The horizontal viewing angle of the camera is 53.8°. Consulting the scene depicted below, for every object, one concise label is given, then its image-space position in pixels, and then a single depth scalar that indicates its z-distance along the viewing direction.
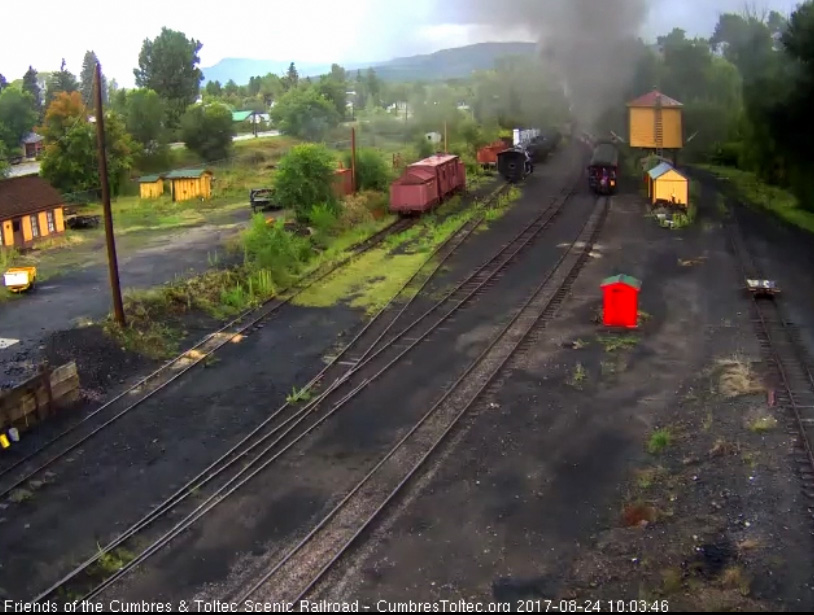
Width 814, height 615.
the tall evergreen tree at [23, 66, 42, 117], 97.38
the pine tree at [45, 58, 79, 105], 93.12
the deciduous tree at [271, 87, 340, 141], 71.88
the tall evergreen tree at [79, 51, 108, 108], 107.60
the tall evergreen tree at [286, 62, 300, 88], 144.66
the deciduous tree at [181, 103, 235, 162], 57.84
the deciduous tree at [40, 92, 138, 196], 41.75
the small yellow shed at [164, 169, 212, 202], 42.06
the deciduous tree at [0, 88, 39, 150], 68.12
